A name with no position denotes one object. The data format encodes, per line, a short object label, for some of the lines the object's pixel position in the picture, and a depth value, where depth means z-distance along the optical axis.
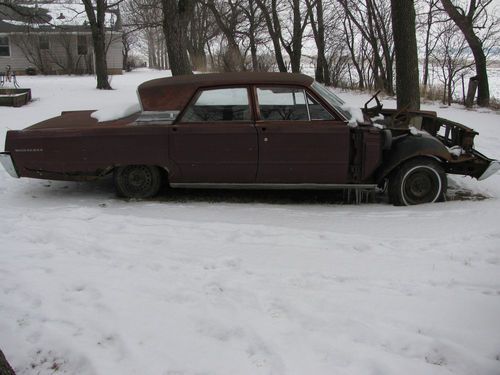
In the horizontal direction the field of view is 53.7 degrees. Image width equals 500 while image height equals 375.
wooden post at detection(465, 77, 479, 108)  15.54
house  31.94
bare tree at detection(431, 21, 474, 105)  23.61
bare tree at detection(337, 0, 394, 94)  21.33
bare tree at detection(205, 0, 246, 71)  25.67
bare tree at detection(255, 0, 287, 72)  22.34
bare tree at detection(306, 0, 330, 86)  23.60
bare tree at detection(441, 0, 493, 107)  16.05
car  5.63
